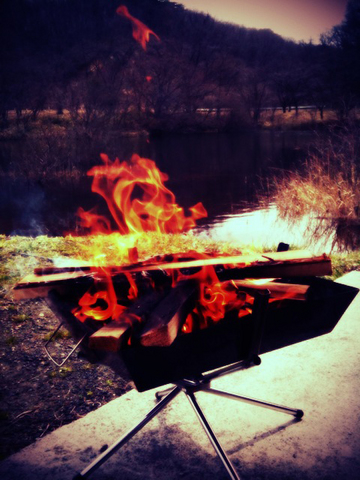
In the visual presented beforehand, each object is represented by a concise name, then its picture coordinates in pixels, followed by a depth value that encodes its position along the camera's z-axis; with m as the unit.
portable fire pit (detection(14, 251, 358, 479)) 0.55
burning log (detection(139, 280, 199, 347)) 0.52
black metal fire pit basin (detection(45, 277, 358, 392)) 0.57
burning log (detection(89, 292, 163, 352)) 0.52
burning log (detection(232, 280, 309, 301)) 0.59
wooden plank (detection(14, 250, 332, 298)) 0.65
